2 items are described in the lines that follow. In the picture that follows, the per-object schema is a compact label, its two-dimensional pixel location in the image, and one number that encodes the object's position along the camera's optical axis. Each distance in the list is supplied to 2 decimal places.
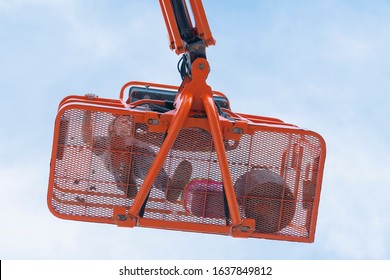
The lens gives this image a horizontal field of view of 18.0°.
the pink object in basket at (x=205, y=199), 10.16
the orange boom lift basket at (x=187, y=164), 9.93
